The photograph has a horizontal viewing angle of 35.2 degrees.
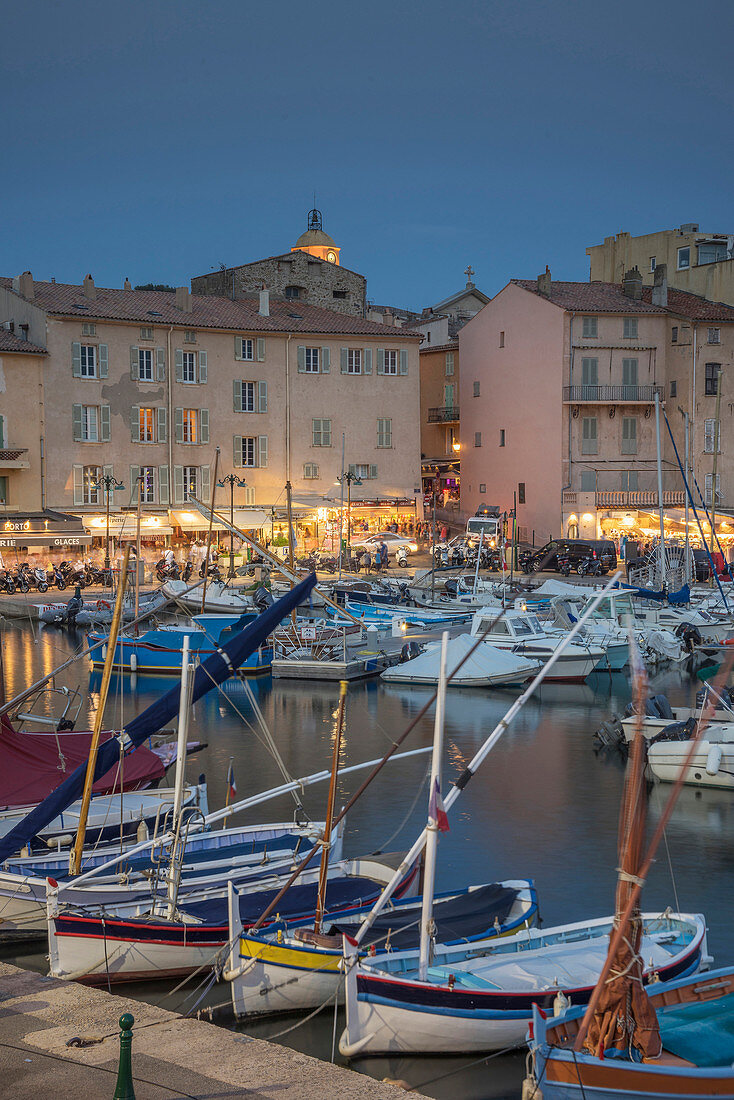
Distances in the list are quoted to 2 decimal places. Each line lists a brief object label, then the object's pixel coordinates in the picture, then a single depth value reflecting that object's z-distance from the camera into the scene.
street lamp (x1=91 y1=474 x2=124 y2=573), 47.33
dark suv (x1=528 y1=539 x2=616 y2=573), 51.78
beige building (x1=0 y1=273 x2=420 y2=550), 54.22
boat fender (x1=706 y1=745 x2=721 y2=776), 21.23
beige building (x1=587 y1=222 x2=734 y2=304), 69.19
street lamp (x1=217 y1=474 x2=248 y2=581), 52.18
